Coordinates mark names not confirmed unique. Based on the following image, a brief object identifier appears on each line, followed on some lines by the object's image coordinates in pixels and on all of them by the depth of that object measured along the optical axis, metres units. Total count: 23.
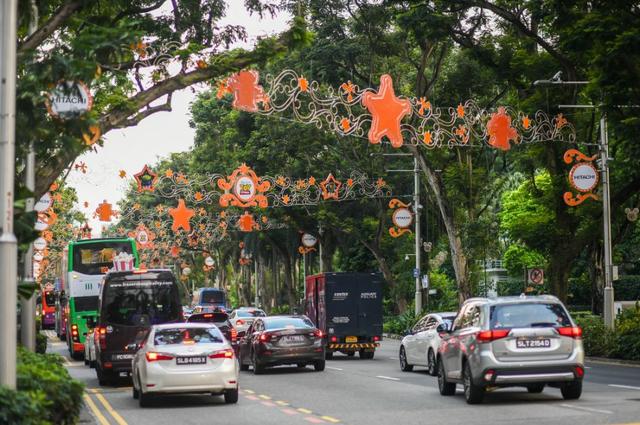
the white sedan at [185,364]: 19.12
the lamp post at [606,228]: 34.81
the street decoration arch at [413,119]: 27.39
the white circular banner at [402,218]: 48.16
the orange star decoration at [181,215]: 52.12
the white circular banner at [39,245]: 32.97
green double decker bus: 36.94
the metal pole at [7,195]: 10.66
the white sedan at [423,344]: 25.78
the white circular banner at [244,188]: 42.16
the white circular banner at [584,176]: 33.44
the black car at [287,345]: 28.09
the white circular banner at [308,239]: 63.84
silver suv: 17.38
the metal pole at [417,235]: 51.35
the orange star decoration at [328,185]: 48.07
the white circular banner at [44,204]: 29.22
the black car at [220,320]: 31.70
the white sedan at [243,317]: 40.56
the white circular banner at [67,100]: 11.99
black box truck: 36.19
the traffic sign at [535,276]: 36.03
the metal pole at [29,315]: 20.62
